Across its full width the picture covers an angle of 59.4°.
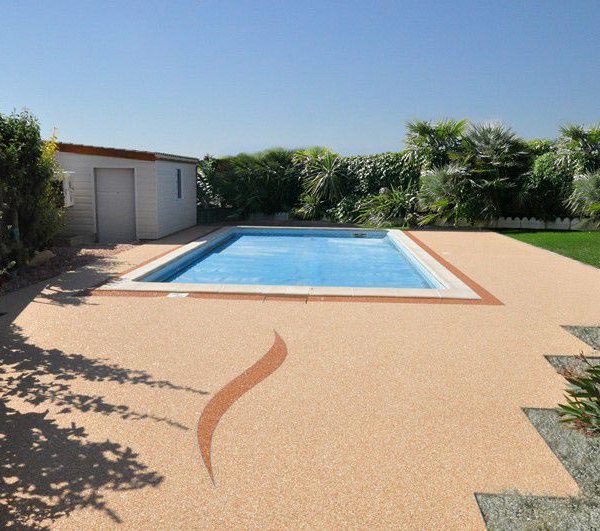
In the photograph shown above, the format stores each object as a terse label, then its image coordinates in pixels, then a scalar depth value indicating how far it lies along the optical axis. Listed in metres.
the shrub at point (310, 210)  19.69
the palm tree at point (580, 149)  16.66
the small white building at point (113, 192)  13.57
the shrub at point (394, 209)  18.20
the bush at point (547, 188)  17.28
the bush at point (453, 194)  17.22
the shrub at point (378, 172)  19.18
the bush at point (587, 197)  15.95
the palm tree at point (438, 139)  18.17
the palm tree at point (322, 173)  19.70
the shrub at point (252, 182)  19.45
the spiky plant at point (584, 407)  3.80
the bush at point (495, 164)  17.34
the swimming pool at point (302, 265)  8.23
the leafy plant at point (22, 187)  9.11
